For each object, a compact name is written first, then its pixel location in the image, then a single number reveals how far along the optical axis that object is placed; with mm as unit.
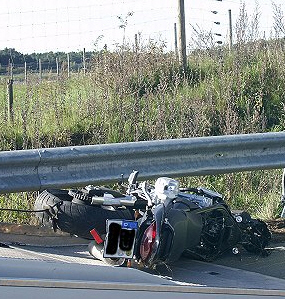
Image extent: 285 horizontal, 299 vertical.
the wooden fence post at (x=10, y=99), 17734
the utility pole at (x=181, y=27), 23016
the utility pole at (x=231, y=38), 22609
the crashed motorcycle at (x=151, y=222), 9703
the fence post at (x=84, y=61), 21837
